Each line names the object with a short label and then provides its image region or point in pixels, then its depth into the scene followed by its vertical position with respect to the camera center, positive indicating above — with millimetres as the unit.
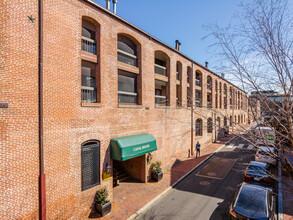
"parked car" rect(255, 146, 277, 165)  16339 -4798
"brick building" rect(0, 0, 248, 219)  6789 +428
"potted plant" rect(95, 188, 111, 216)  9303 -5205
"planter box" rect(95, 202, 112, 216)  9252 -5478
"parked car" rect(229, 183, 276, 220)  7424 -4396
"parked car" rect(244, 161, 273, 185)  12434 -5015
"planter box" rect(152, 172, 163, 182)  13637 -5422
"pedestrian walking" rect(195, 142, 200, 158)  20341 -4526
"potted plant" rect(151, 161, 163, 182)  13677 -5025
